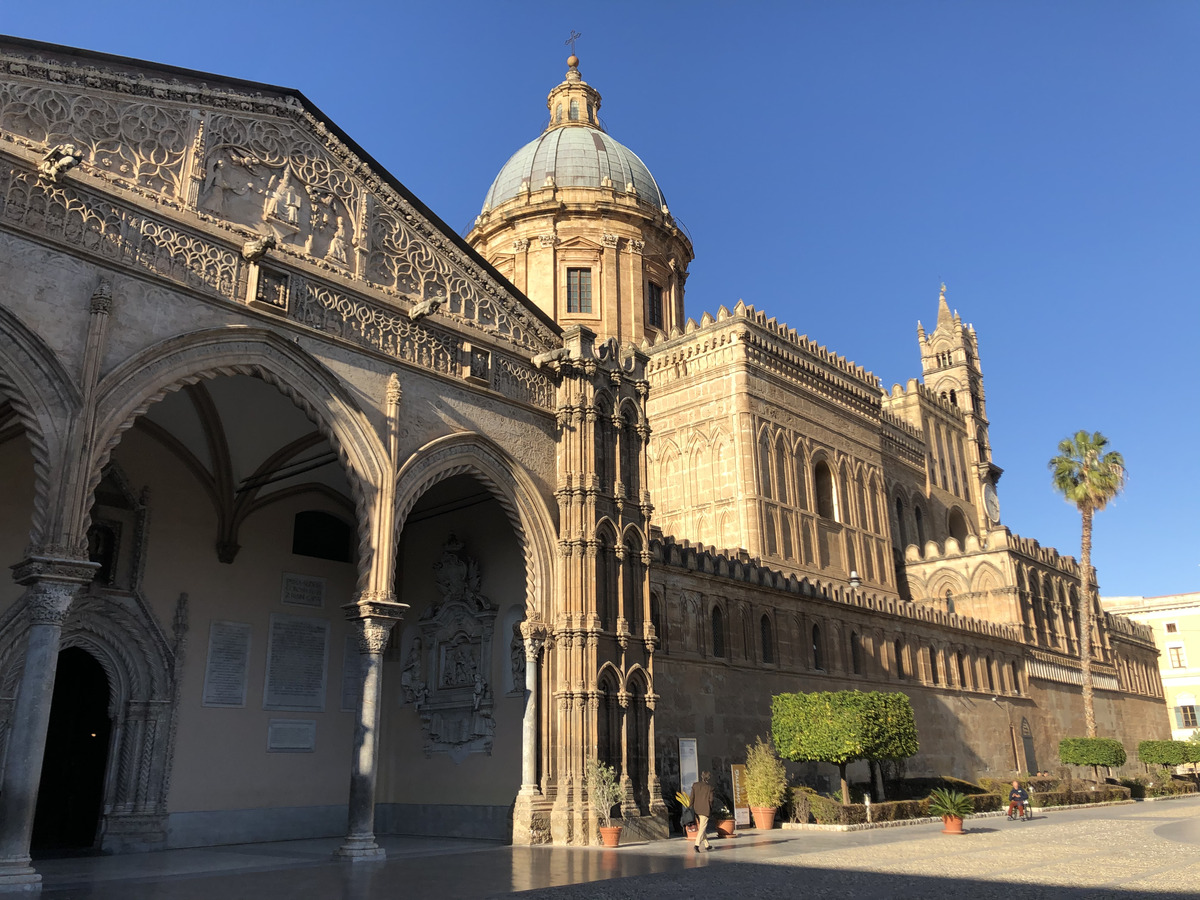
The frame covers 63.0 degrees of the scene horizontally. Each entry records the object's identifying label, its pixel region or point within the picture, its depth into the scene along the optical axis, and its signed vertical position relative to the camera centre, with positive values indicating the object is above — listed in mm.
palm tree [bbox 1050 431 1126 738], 37312 +9897
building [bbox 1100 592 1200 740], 59094 +5494
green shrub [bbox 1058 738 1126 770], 30094 -220
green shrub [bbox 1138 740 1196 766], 35812 -331
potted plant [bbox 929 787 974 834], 17812 -1096
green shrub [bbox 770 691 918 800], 20172 +415
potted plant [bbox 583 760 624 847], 16250 -595
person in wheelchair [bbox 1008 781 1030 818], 21391 -1176
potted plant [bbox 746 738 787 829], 19656 -762
